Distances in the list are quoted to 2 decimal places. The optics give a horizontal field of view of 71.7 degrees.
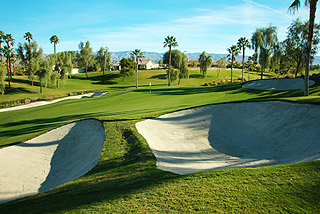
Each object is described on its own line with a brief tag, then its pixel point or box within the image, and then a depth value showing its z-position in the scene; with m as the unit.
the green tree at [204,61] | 70.88
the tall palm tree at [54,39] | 90.83
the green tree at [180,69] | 63.69
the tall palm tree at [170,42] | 61.04
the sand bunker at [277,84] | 30.31
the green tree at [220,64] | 88.07
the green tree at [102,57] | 87.38
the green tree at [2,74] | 44.92
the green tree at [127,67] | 77.87
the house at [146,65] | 120.26
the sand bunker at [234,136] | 9.47
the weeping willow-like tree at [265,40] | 51.78
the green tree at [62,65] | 62.44
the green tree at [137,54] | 55.88
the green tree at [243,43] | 56.19
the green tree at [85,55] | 83.44
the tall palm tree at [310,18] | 17.56
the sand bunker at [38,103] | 33.27
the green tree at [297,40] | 41.72
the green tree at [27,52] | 68.57
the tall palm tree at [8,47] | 66.31
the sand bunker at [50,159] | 10.30
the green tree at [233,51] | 58.14
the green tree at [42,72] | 53.16
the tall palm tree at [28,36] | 76.25
